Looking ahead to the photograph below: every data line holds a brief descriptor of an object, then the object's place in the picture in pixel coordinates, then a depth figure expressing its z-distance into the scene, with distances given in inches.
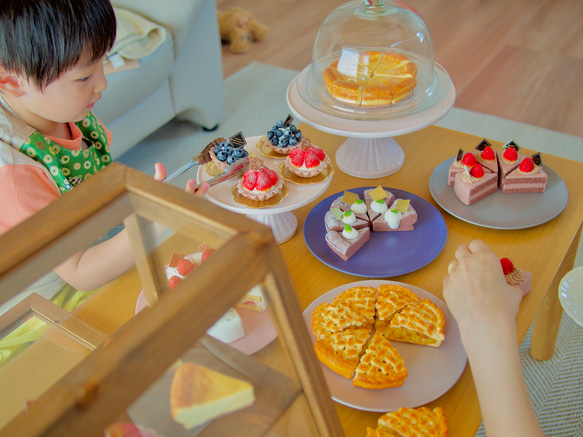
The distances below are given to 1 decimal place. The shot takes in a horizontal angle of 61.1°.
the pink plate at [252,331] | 17.8
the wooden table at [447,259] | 25.9
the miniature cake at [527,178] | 49.9
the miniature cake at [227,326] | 16.4
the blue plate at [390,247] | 42.9
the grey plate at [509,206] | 47.1
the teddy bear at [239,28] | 142.0
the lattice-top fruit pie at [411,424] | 29.3
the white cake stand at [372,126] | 50.0
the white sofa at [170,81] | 88.1
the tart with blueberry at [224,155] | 47.7
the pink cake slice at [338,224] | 45.9
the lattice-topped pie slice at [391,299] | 37.0
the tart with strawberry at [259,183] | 44.4
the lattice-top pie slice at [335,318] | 36.0
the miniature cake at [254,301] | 17.3
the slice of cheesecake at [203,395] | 16.7
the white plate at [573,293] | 44.6
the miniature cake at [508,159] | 51.1
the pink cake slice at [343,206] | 46.9
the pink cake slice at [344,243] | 43.8
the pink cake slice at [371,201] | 47.3
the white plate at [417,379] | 32.0
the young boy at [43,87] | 35.0
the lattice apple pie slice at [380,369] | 32.7
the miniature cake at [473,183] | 48.9
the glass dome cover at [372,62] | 55.4
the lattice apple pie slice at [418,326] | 35.6
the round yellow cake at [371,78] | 55.2
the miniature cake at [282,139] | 51.3
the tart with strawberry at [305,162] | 46.9
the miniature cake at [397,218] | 46.3
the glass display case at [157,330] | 13.4
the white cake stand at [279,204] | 44.0
